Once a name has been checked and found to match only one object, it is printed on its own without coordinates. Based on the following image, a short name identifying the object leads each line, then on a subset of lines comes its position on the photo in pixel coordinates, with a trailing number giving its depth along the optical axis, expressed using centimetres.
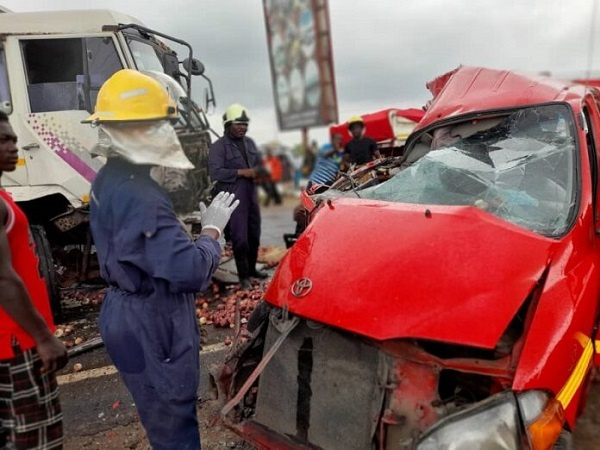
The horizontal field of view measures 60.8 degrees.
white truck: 507
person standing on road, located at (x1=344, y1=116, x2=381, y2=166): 771
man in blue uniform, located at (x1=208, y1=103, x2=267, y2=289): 559
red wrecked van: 192
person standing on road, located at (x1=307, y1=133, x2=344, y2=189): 570
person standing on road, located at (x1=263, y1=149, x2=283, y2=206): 1745
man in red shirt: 197
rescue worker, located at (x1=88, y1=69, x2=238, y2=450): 197
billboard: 1702
